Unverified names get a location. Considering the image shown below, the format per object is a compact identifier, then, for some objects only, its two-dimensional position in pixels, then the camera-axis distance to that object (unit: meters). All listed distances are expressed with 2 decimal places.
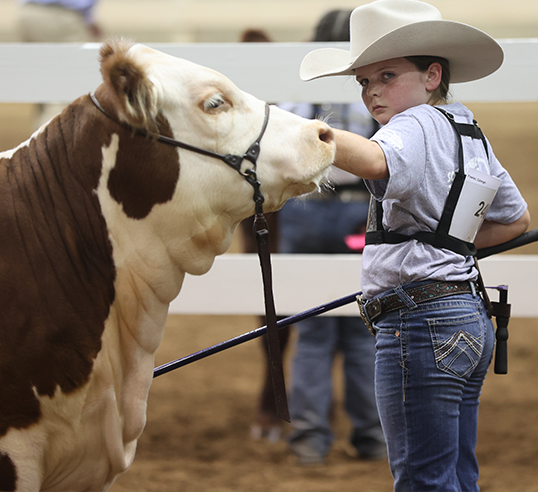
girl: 6.88
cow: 6.71
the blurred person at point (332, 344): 8.39
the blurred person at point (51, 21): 9.50
